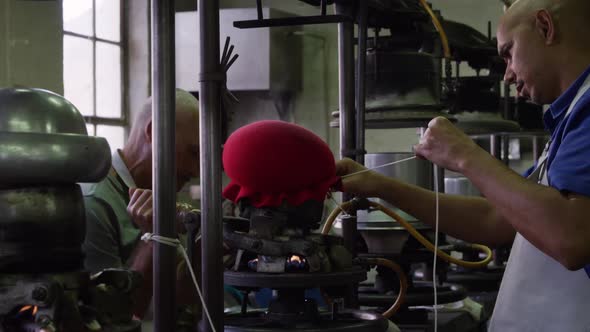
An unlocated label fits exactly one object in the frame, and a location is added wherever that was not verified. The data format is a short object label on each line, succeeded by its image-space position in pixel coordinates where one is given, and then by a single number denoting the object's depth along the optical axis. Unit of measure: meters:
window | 4.76
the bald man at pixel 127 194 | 1.92
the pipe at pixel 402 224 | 1.61
